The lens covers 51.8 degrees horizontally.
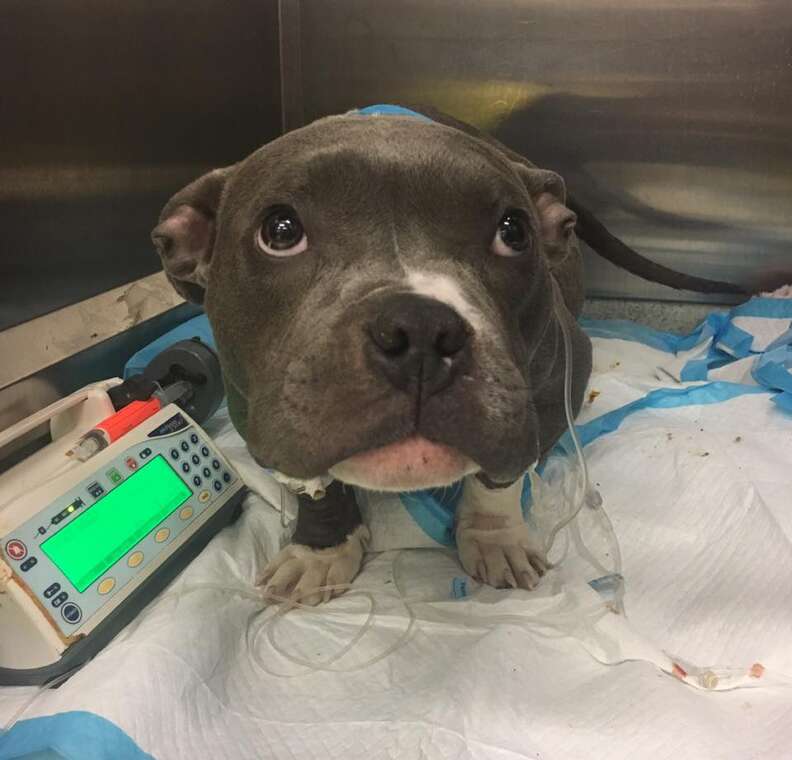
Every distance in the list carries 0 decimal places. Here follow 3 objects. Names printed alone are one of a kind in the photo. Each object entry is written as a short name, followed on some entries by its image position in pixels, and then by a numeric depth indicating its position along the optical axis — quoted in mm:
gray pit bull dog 302
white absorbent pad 344
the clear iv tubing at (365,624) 405
